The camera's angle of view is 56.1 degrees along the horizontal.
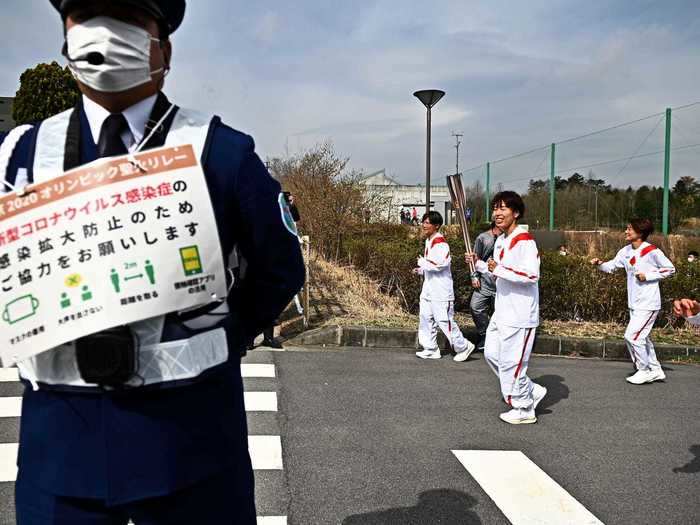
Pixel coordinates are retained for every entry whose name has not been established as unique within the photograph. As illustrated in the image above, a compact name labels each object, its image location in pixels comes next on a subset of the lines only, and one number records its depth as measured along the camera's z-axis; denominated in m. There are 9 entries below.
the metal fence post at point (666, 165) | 14.86
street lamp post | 12.17
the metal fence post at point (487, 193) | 23.84
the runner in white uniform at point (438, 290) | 8.16
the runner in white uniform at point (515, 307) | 5.62
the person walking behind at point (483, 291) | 8.71
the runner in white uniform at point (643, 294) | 7.21
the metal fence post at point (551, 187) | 20.22
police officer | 1.57
